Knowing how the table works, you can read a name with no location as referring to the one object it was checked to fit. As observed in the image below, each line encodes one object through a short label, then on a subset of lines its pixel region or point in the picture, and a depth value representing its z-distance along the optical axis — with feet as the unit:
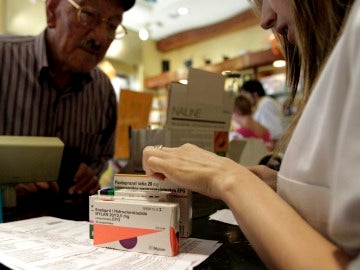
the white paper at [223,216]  2.60
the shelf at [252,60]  13.23
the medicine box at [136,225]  1.77
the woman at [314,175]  1.12
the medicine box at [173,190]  1.95
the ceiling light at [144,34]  12.98
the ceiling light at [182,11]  14.61
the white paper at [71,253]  1.62
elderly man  4.31
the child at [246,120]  8.26
